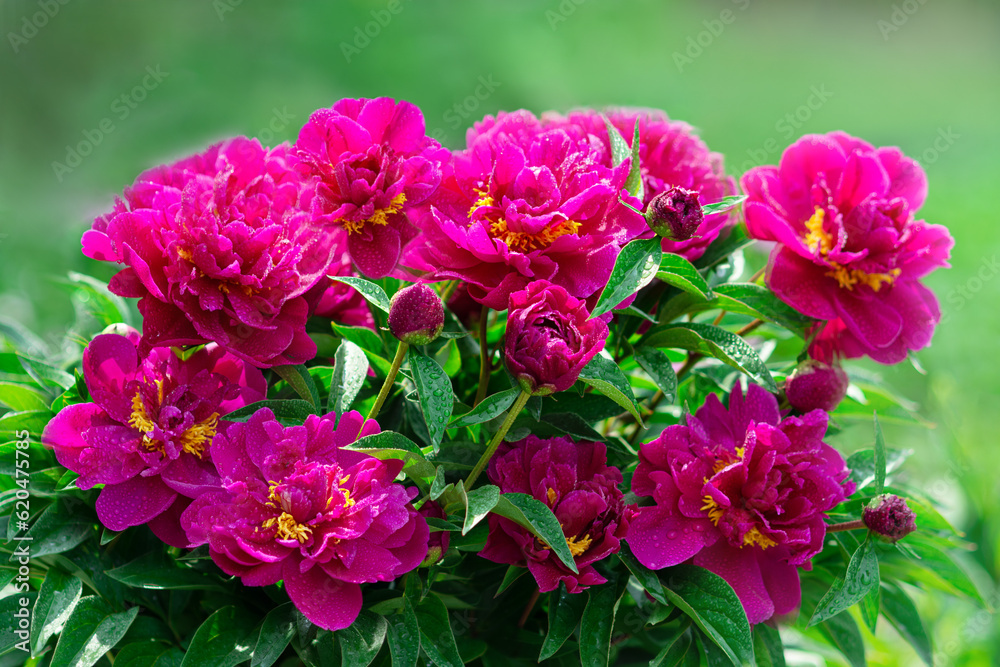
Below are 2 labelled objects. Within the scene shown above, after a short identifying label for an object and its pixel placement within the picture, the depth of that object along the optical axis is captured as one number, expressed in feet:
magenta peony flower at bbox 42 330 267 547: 4.62
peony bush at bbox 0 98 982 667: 4.53
